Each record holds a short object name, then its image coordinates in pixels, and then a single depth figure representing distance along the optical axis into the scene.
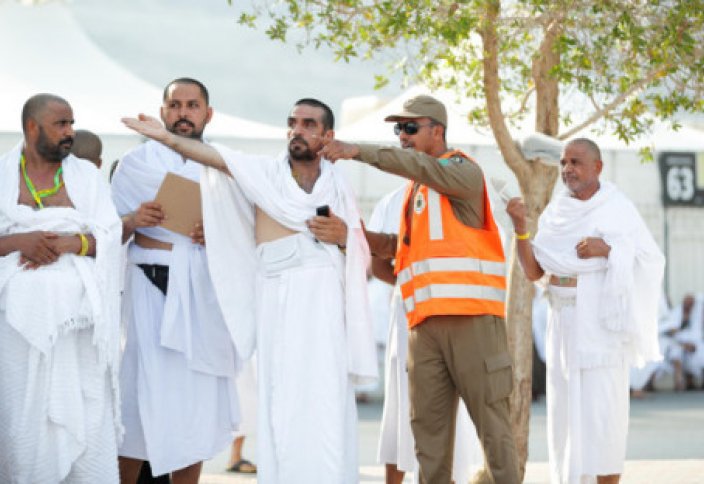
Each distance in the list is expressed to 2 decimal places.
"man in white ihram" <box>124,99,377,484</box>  10.85
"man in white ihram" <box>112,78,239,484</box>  11.44
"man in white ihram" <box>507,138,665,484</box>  12.49
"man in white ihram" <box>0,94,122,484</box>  10.52
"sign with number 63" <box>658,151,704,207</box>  26.83
